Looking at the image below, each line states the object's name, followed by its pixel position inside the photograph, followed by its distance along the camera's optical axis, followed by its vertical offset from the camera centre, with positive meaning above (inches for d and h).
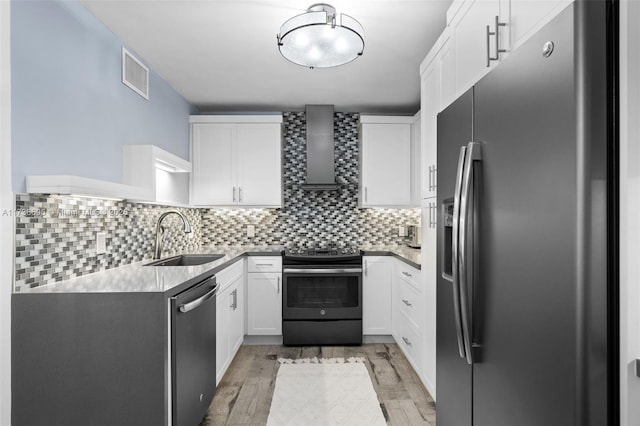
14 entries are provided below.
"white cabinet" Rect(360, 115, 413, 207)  154.8 +23.3
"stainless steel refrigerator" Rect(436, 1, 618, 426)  29.5 -1.8
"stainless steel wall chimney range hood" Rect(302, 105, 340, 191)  156.3 +26.8
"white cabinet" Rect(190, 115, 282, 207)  153.6 +23.5
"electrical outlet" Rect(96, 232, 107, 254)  88.7 -6.8
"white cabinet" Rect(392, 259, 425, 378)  107.7 -32.1
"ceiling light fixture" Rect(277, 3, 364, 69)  73.0 +37.4
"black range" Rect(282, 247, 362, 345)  140.6 -32.5
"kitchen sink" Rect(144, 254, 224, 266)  129.6 -15.5
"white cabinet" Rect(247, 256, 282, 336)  143.0 -32.8
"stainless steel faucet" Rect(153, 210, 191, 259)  113.6 -7.3
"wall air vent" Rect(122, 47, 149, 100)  98.7 +39.5
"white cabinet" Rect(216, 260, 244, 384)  105.1 -31.9
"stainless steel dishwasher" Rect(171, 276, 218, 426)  68.1 -28.5
